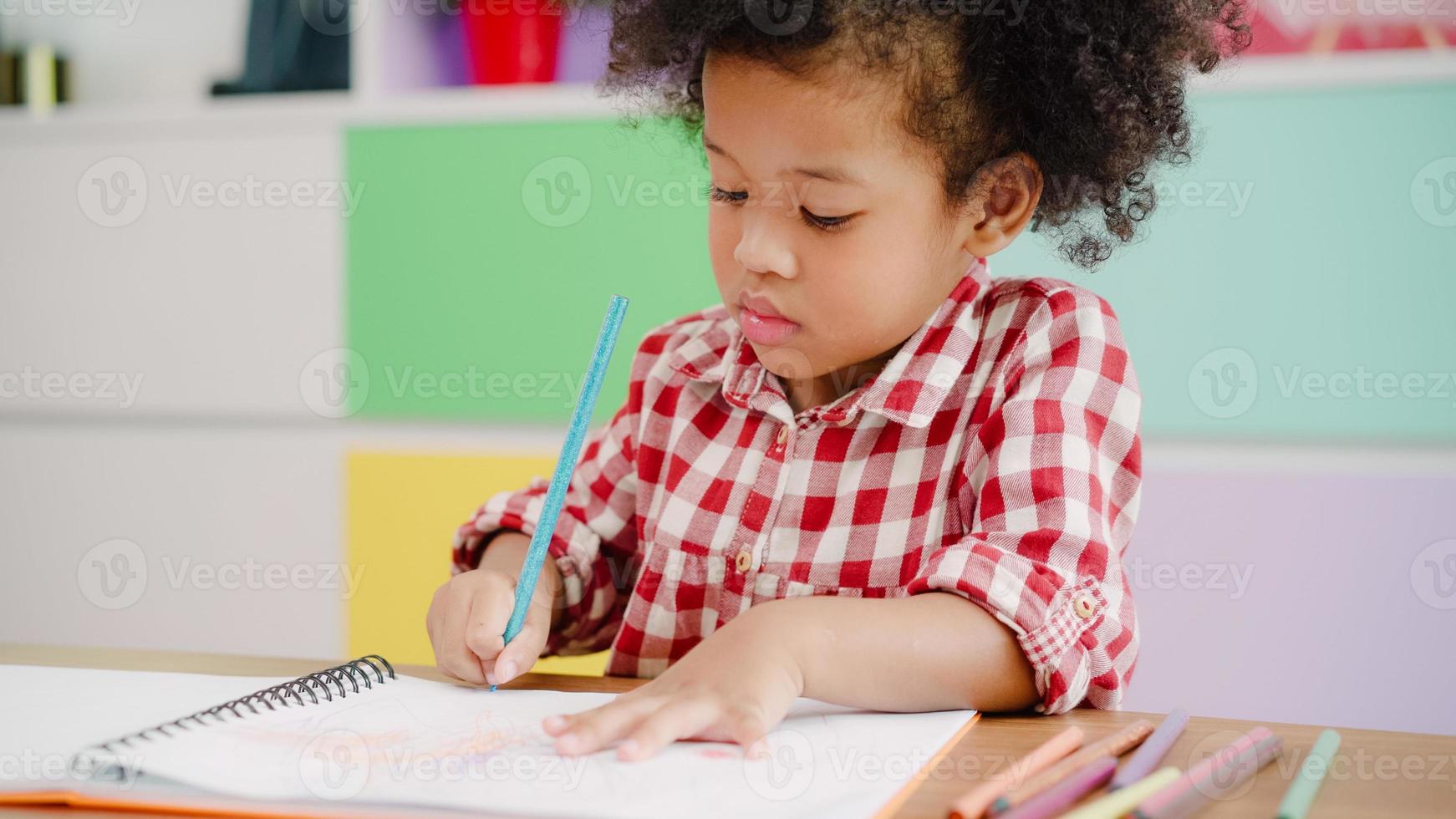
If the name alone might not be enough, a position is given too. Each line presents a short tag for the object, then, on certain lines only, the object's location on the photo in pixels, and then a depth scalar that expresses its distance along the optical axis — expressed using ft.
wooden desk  1.62
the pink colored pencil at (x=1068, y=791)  1.48
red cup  5.54
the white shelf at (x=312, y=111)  5.32
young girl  2.19
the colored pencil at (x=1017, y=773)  1.49
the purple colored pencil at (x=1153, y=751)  1.64
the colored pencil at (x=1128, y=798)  1.43
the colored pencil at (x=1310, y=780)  1.50
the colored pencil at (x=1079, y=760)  1.53
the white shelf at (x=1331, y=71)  4.35
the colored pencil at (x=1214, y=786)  1.50
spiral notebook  1.53
